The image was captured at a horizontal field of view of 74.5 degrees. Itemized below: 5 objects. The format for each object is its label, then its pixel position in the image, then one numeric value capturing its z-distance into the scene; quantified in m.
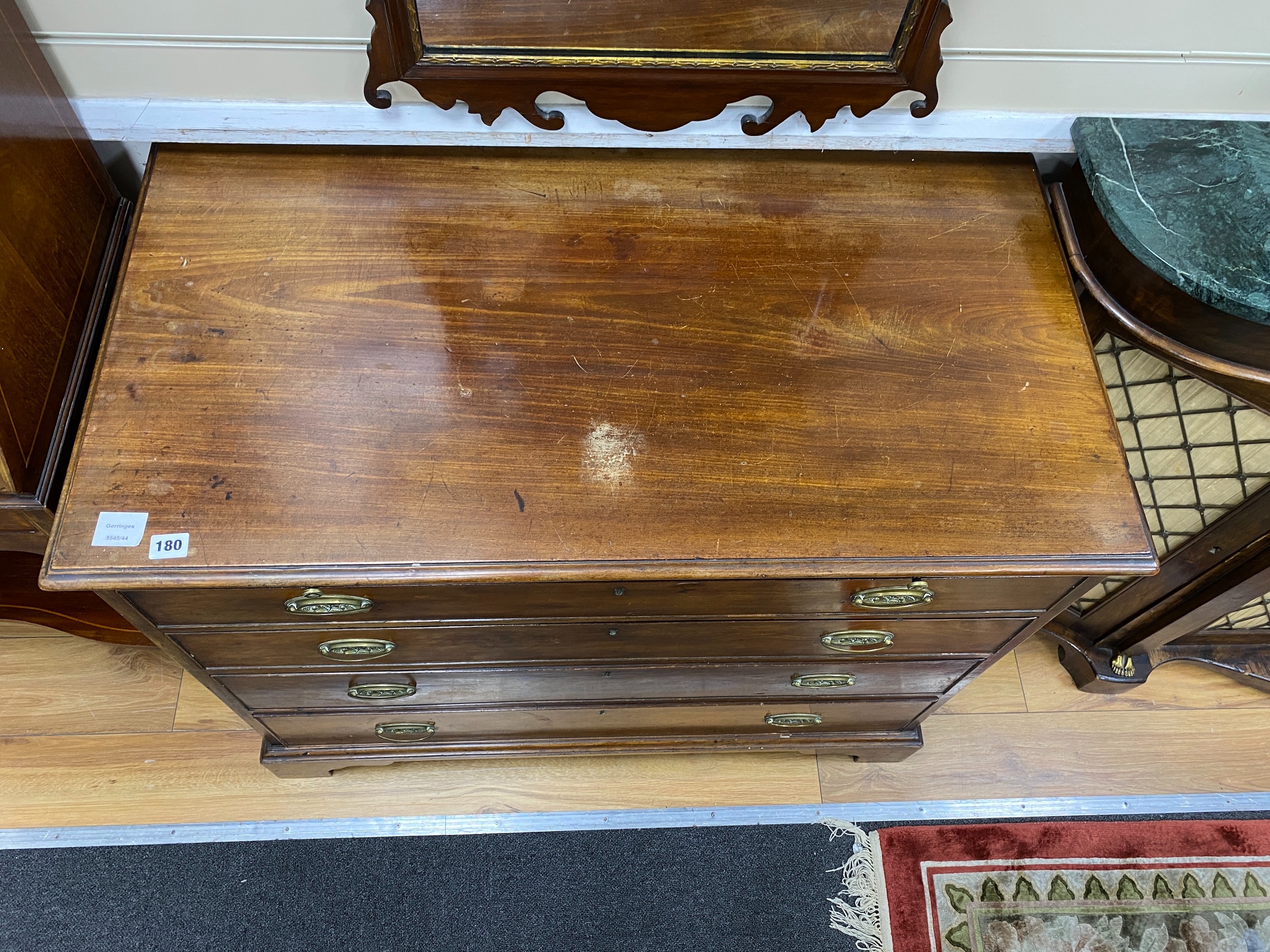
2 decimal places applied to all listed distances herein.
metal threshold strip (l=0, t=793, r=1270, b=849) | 1.42
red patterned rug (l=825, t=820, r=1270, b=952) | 1.39
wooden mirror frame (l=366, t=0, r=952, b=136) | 0.98
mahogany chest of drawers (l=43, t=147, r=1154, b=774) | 0.87
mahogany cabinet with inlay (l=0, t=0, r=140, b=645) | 0.92
